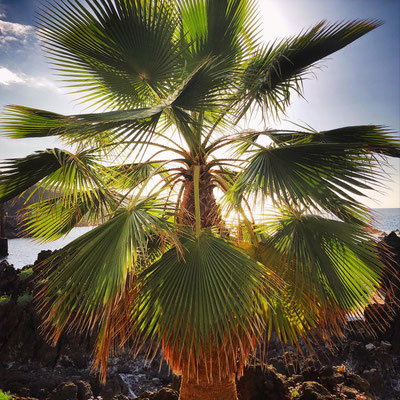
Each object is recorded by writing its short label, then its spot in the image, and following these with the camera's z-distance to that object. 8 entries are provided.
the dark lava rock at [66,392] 5.06
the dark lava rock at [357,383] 5.04
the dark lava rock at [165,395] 4.65
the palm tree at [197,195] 2.48
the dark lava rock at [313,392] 4.36
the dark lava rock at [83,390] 5.32
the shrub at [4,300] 7.61
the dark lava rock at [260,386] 4.60
